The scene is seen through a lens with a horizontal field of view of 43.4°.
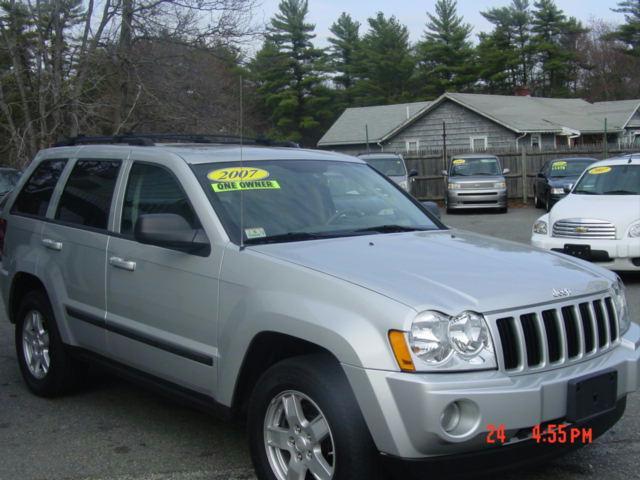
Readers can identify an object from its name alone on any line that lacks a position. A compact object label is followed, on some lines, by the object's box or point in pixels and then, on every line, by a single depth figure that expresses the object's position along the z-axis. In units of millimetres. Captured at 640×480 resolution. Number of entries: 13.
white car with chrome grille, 9953
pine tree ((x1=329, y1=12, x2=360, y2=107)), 65875
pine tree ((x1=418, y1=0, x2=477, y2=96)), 60969
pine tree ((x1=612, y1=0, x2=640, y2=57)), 61344
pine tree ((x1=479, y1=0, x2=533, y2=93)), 62597
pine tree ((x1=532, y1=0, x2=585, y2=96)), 64312
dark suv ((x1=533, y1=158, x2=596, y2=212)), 21562
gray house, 39969
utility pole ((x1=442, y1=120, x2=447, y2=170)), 29125
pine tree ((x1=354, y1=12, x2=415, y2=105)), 62906
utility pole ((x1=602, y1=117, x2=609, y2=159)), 27436
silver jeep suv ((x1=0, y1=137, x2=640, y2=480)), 3273
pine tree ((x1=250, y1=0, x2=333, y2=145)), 57781
